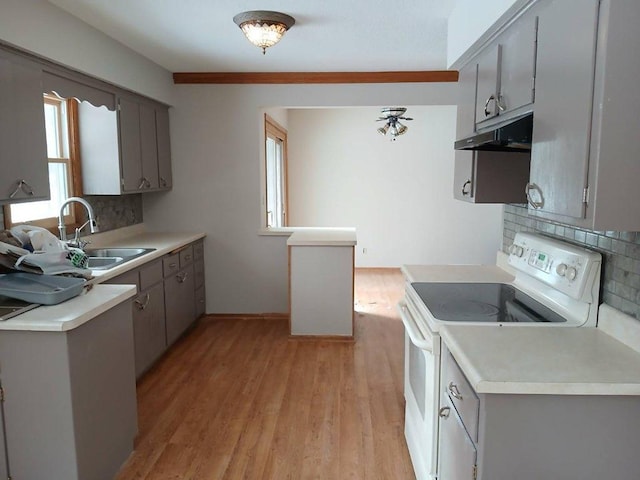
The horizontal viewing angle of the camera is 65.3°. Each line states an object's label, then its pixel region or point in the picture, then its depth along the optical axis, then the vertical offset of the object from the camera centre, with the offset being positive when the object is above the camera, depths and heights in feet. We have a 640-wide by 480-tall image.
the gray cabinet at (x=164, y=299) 10.91 -2.88
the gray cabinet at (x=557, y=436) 4.59 -2.34
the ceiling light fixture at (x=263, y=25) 9.46 +3.07
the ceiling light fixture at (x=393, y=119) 16.97 +2.38
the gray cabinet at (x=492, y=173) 7.73 +0.17
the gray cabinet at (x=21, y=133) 7.89 +0.85
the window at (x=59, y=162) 10.87 +0.51
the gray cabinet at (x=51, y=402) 6.48 -2.87
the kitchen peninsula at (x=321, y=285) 13.76 -2.80
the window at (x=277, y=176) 20.93 +0.39
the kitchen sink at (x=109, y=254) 11.16 -1.62
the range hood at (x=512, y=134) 5.72 +0.58
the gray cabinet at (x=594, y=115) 4.17 +0.62
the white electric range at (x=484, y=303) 6.07 -1.68
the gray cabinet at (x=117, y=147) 11.87 +0.92
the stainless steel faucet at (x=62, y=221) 9.38 -0.69
